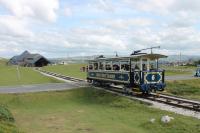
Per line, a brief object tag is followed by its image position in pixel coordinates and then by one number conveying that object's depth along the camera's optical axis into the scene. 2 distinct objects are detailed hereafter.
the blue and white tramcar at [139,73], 26.16
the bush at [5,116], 18.08
